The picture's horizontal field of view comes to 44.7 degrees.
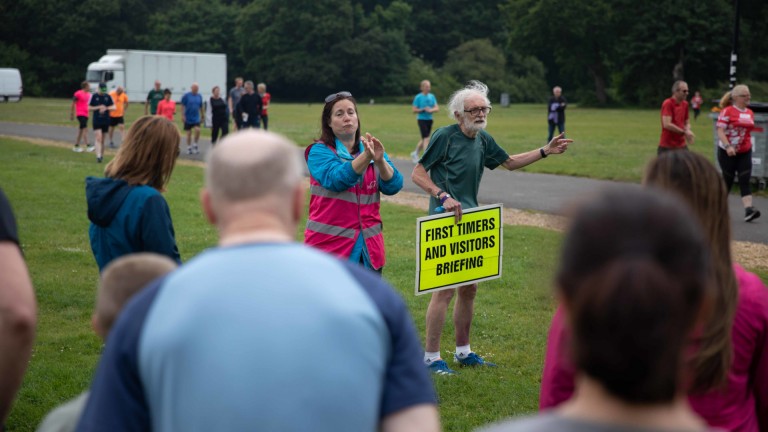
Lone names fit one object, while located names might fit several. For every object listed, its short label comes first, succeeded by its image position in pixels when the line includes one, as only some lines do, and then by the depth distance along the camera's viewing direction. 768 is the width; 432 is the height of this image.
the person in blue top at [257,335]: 1.99
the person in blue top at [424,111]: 25.53
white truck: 61.84
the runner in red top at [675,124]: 15.66
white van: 65.50
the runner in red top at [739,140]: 14.27
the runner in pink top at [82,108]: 26.23
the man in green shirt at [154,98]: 31.36
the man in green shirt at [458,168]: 7.01
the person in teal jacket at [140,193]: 4.75
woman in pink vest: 6.10
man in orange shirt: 26.73
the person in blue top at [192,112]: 26.53
